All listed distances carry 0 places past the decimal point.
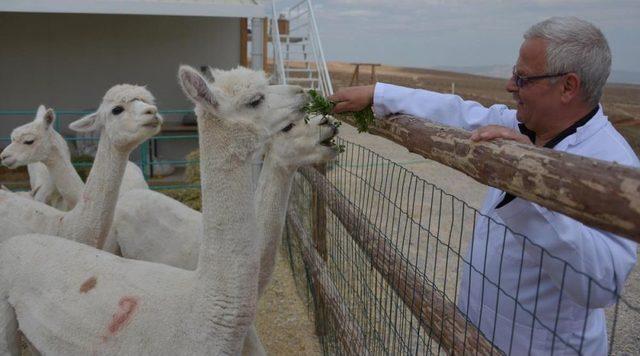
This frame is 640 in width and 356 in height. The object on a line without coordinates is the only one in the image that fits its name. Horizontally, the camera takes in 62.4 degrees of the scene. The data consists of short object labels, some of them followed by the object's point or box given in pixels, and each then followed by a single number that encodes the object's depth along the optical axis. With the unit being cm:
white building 961
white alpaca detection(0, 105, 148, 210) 430
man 135
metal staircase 1088
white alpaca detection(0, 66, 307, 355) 202
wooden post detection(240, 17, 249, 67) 1062
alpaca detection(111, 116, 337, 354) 274
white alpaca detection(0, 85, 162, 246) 331
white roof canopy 725
